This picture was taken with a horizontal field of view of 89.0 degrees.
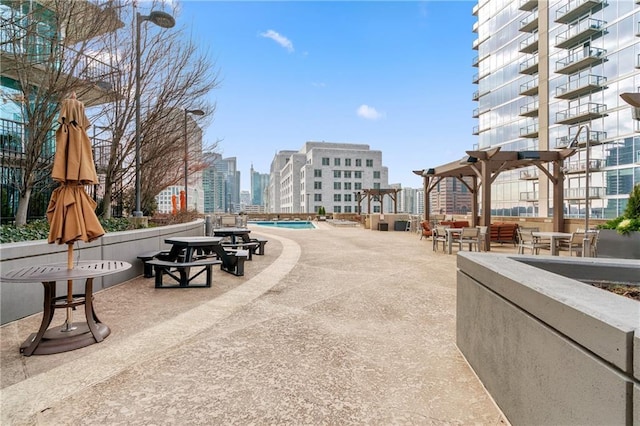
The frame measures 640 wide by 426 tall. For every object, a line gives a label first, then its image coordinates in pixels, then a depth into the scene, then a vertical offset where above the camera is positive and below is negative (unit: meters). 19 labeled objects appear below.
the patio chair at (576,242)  8.42 -0.92
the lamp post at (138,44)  7.42 +4.19
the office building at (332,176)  76.62 +8.13
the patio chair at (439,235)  11.17 -0.94
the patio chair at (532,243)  8.96 -1.00
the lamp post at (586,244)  8.19 -0.93
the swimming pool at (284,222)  32.95 -1.32
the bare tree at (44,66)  6.35 +3.00
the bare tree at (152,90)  9.05 +3.60
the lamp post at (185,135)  10.54 +2.50
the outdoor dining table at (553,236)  8.91 -0.81
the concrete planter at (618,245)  8.00 -0.97
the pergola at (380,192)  26.41 +1.41
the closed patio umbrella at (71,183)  3.41 +0.32
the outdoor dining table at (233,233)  9.73 -0.68
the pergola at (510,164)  11.78 +1.71
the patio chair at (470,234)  10.56 -0.84
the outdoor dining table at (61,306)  3.21 -1.06
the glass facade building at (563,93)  24.25 +10.32
